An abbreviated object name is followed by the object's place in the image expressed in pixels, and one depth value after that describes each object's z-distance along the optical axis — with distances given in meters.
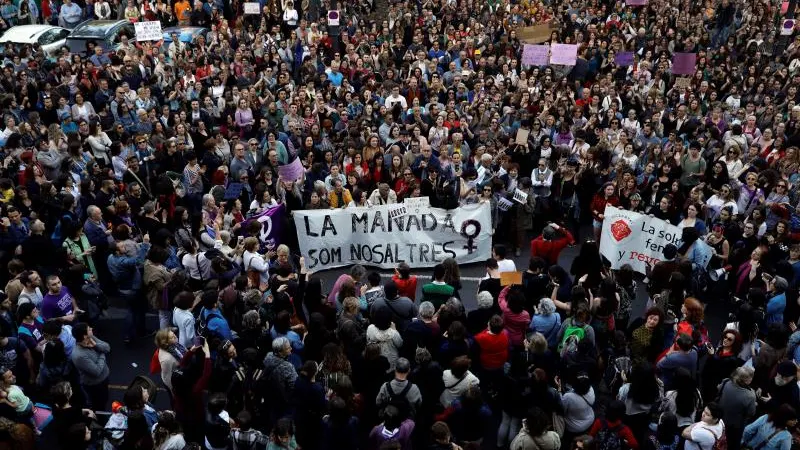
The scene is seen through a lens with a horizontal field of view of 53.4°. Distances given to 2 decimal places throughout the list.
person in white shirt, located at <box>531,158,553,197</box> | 12.70
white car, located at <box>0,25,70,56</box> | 20.92
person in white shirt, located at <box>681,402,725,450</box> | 6.85
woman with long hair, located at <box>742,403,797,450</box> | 6.98
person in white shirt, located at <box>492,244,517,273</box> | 9.54
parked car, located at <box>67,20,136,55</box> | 20.62
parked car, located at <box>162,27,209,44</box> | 20.92
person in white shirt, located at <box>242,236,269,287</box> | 9.48
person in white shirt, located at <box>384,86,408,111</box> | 15.73
